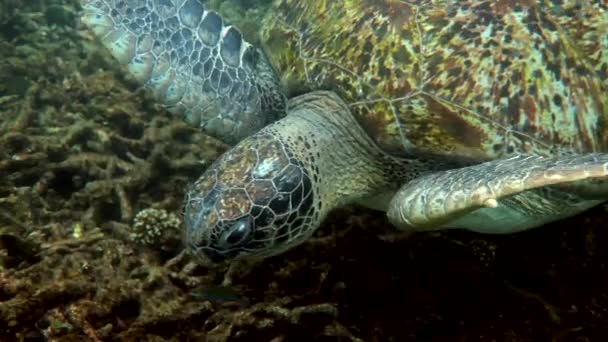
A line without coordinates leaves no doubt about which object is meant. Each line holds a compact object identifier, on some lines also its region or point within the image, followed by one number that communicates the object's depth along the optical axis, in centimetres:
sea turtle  63
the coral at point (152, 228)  74
